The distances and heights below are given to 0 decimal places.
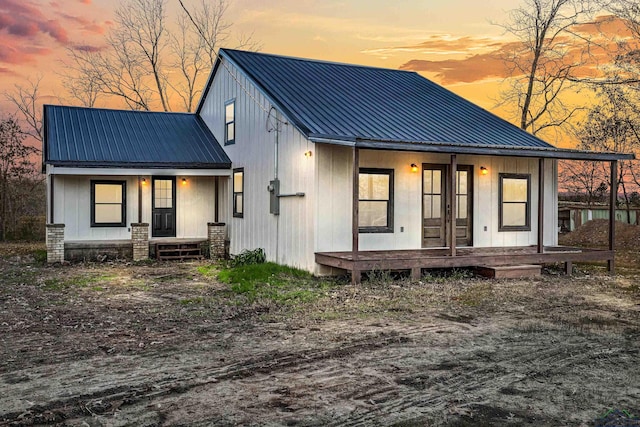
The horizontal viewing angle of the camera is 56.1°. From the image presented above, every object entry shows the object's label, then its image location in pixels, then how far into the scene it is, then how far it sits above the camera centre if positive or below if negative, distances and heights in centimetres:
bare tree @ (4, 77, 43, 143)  2900 +561
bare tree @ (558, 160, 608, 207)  2817 +197
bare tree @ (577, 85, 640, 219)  2333 +377
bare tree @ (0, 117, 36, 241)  2428 +203
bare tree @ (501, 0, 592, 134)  2459 +659
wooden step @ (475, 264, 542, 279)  1281 -112
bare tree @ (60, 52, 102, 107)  3061 +678
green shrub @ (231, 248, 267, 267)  1482 -101
